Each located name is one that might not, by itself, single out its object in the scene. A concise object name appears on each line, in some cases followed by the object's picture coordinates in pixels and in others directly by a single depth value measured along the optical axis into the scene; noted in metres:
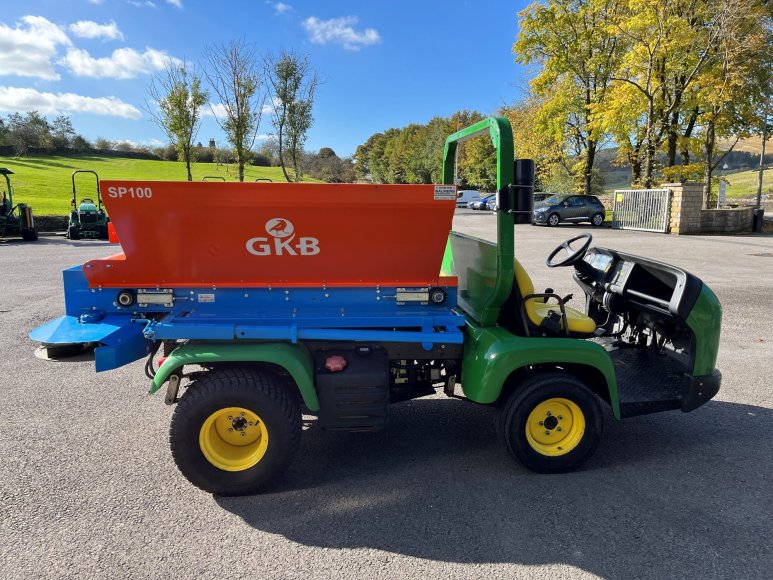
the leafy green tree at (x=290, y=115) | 27.64
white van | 42.12
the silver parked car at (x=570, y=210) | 23.72
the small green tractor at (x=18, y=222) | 17.25
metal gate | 20.00
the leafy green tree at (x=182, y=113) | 24.45
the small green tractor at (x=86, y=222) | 17.91
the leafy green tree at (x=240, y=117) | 25.62
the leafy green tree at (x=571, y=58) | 23.89
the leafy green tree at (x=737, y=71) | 18.75
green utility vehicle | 3.01
